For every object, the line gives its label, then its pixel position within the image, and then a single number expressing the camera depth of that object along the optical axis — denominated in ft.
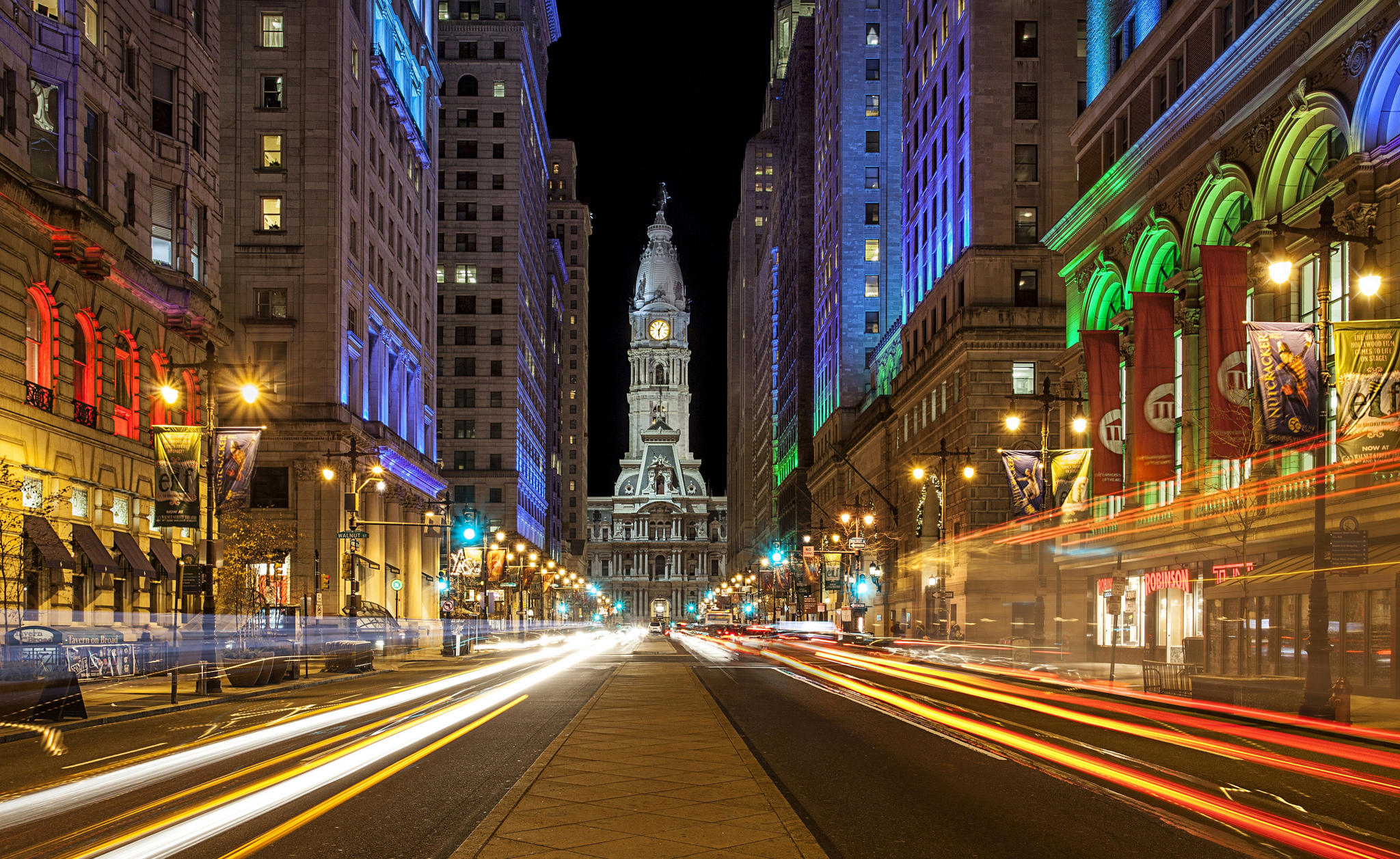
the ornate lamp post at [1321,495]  80.59
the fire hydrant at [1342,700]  78.12
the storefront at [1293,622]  103.76
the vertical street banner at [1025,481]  151.64
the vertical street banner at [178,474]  109.09
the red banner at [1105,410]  152.05
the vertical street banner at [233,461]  115.44
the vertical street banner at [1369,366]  80.48
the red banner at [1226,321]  116.57
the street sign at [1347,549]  81.20
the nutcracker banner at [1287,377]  85.20
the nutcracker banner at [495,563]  253.24
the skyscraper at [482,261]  412.77
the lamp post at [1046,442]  142.92
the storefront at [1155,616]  147.95
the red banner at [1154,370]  142.00
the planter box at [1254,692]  88.53
